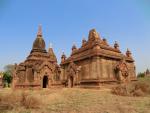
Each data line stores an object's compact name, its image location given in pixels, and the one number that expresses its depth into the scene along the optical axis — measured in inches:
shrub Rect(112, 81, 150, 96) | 367.4
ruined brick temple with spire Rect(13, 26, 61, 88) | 713.4
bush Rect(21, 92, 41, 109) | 243.7
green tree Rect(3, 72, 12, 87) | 1418.2
